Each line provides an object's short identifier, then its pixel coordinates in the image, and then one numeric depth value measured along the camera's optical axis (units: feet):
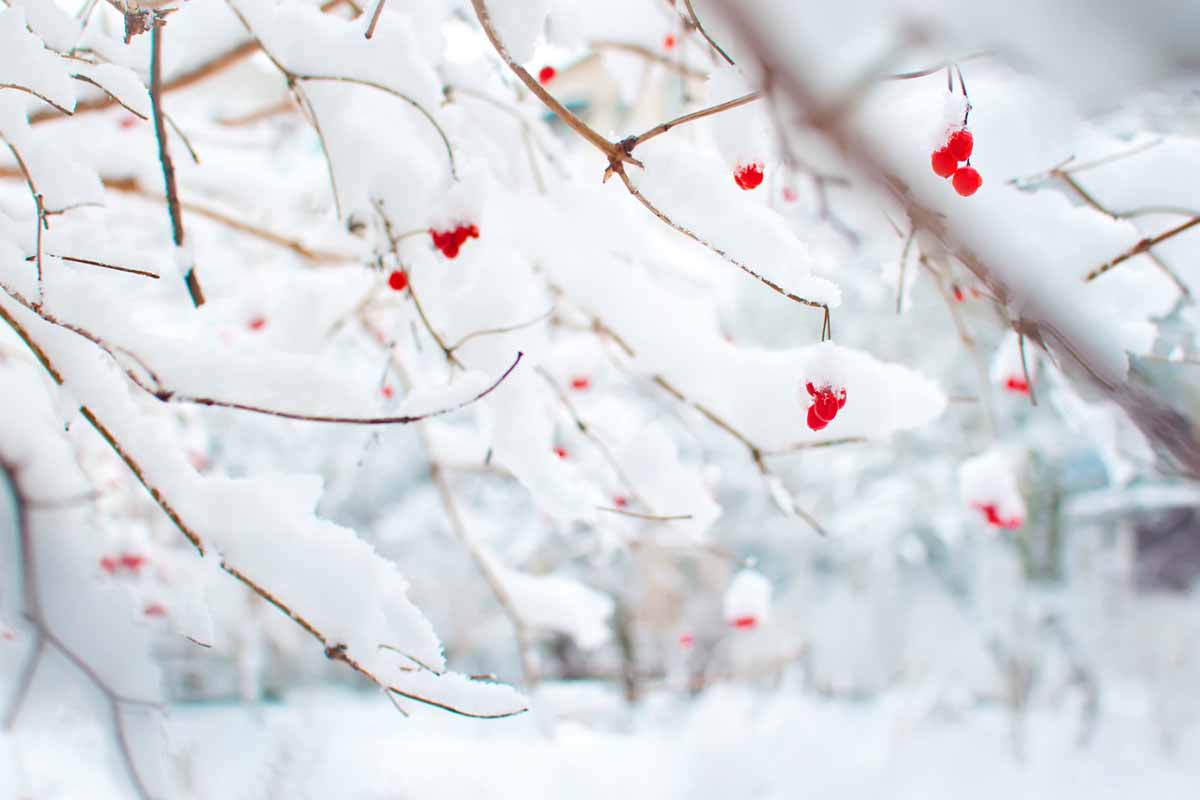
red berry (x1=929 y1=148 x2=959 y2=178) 2.54
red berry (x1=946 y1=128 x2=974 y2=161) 2.54
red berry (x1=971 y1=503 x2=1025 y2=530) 4.50
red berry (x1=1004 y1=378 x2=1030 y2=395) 4.26
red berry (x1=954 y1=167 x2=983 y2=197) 2.56
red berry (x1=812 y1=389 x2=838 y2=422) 2.75
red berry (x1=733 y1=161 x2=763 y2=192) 2.64
